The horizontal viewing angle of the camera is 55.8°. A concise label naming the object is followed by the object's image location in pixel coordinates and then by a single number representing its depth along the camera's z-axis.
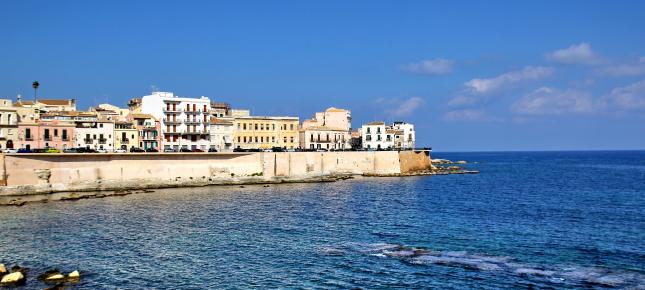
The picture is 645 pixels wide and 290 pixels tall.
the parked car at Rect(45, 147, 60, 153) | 76.56
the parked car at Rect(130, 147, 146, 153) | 86.78
